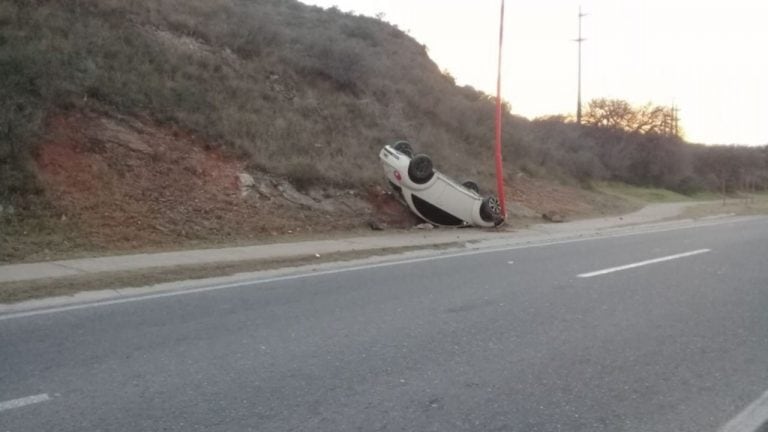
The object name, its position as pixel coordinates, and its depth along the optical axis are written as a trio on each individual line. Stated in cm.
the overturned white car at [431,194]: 1652
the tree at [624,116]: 4900
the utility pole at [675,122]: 5378
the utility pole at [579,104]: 4751
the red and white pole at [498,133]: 1885
